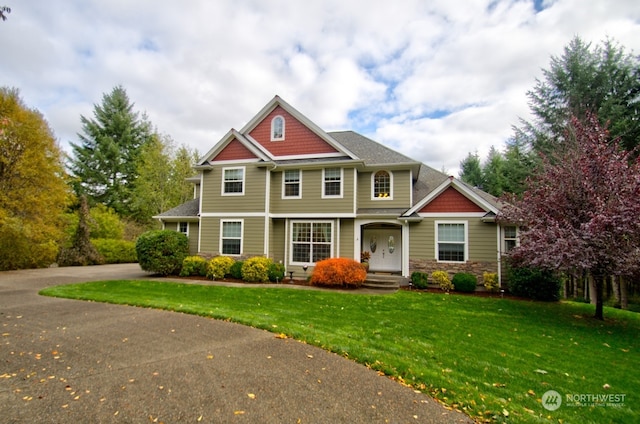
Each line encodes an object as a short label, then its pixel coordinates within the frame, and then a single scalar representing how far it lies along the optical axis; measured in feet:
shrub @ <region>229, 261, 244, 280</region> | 46.26
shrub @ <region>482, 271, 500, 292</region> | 40.60
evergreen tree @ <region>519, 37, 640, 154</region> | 49.37
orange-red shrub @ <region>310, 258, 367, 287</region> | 41.24
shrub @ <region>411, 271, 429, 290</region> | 41.88
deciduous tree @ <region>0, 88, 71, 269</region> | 52.54
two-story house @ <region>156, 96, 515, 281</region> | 45.88
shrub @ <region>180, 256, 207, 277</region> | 48.14
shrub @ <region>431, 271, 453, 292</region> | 41.55
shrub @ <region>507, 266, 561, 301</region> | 38.01
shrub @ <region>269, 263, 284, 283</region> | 44.93
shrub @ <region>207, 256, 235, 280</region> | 46.11
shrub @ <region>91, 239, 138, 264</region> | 73.82
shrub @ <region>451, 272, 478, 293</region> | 40.19
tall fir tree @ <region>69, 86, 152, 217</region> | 111.65
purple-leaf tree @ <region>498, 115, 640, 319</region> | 24.86
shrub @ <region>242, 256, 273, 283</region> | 44.70
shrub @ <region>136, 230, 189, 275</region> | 47.24
